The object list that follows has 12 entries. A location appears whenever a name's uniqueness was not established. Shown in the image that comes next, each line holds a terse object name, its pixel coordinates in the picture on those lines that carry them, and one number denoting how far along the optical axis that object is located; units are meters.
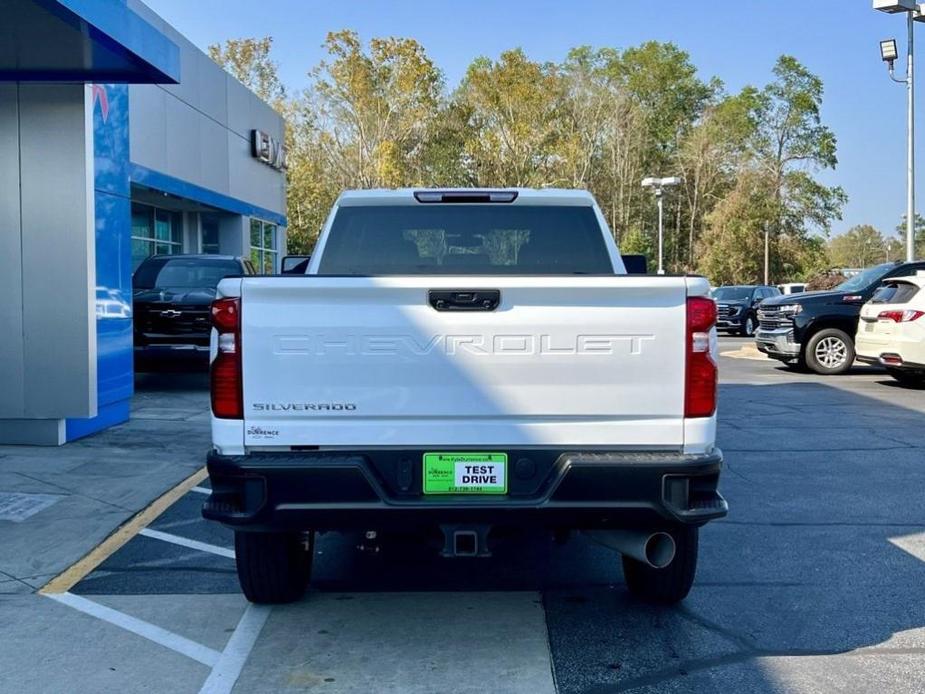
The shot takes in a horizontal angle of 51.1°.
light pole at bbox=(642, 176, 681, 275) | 37.11
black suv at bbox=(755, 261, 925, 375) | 15.85
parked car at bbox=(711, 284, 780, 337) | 30.53
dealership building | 8.05
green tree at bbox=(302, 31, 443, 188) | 47.78
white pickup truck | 3.93
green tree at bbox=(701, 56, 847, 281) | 58.22
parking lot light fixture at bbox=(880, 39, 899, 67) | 21.23
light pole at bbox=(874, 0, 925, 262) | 20.62
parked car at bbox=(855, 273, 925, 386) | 13.16
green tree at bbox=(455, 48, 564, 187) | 52.50
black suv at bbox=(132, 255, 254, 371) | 13.36
